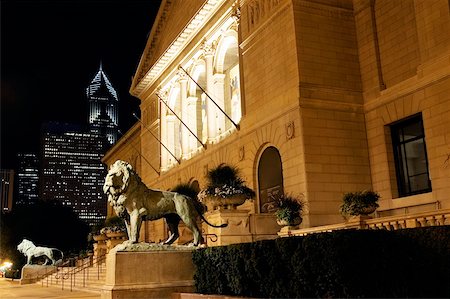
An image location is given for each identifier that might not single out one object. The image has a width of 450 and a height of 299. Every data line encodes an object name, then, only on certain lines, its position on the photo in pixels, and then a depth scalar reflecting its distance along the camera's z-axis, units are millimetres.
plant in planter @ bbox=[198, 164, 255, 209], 19516
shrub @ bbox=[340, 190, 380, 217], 16062
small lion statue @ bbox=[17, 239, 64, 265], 35969
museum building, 19453
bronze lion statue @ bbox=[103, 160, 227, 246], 14062
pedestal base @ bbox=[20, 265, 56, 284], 33531
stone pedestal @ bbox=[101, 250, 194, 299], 13047
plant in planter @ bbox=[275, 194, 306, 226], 18672
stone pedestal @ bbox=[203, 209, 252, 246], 19406
